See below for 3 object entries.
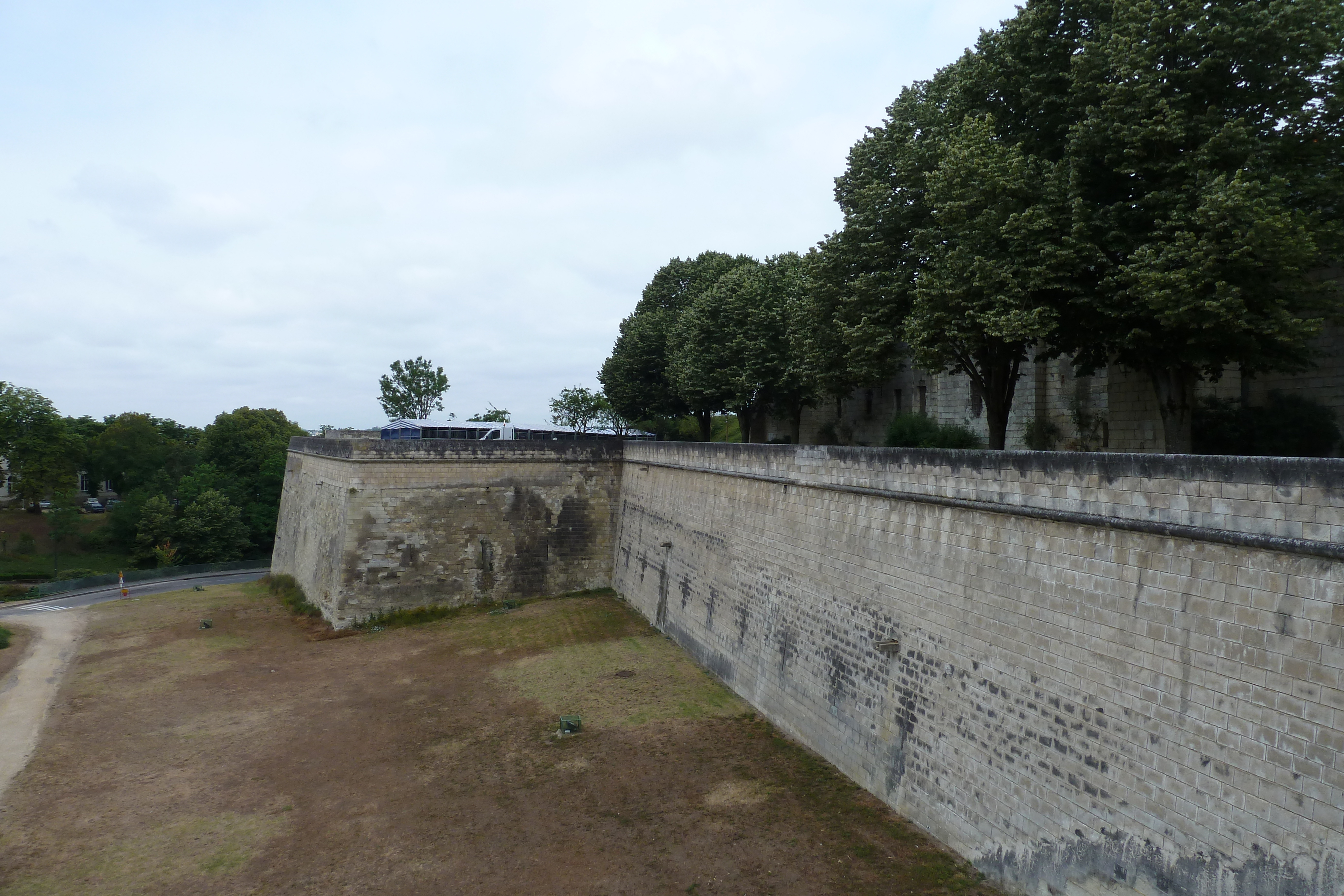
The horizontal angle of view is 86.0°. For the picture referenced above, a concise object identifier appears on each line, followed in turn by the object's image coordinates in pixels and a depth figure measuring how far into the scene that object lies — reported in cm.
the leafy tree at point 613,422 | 4994
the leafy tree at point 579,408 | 6397
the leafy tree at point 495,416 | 6975
